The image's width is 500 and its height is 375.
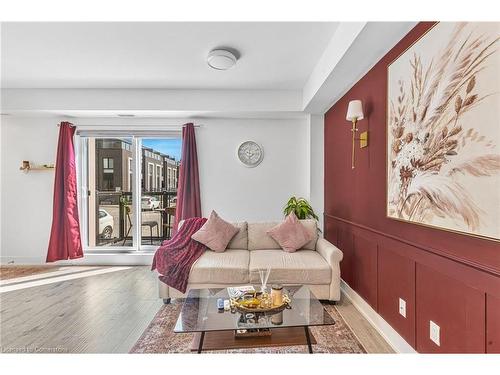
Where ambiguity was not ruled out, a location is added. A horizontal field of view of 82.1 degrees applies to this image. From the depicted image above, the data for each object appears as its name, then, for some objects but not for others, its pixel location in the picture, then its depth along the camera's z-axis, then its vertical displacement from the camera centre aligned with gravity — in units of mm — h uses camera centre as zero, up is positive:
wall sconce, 2797 +709
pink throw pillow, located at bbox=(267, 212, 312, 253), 3451 -576
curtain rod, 4633 +985
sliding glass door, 4781 +18
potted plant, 4219 -323
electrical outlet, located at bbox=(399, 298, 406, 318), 2143 -905
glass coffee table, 1797 -881
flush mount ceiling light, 2898 +1328
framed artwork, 1363 +329
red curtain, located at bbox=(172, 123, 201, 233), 4496 +56
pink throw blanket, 2939 -761
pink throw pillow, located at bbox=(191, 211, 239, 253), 3424 -565
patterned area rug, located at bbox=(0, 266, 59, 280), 4039 -1237
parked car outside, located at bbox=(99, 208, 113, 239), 4888 -632
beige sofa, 2898 -861
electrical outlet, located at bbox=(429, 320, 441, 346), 1766 -909
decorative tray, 1913 -807
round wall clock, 4645 +551
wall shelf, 4527 +319
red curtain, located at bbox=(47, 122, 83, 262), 4375 -334
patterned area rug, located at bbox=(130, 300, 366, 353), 2137 -1218
